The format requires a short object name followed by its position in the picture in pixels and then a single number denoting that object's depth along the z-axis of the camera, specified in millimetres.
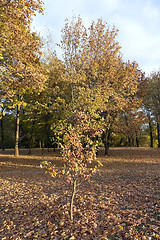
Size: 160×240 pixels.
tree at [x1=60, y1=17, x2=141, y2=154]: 15156
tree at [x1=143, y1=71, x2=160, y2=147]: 25656
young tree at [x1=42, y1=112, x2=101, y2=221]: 4996
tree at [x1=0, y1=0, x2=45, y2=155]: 9227
